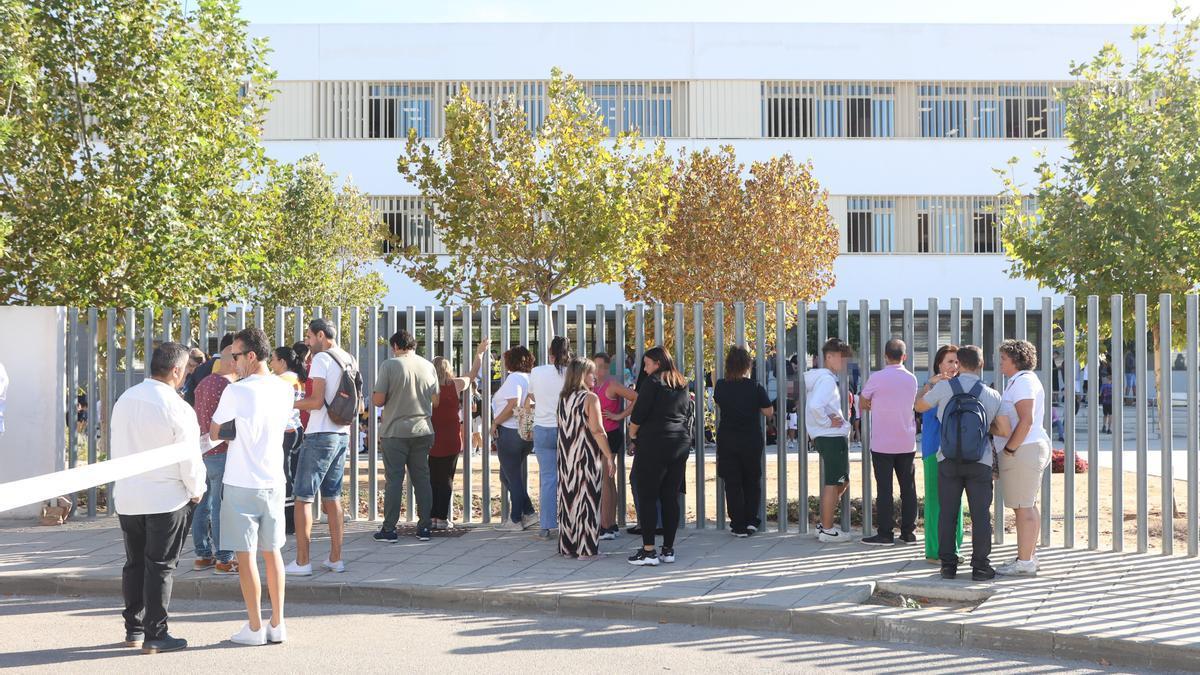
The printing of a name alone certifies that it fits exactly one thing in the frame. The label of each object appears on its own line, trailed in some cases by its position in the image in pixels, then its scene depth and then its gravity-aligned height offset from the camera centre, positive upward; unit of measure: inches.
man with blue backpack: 323.3 -28.3
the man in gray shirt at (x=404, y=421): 385.4 -19.9
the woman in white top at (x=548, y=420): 396.2 -20.7
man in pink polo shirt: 374.3 -20.3
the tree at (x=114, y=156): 496.4 +91.2
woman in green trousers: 353.4 -34.0
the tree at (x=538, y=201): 645.9 +90.2
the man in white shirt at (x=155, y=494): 260.1 -29.7
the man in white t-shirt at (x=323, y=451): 337.1 -26.6
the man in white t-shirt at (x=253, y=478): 268.5 -27.0
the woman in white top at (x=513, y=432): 411.2 -26.1
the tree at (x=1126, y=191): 485.1 +70.2
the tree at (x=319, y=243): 949.8 +101.7
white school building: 1310.3 +293.2
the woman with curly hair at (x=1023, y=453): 334.3 -28.7
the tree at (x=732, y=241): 876.6 +89.4
